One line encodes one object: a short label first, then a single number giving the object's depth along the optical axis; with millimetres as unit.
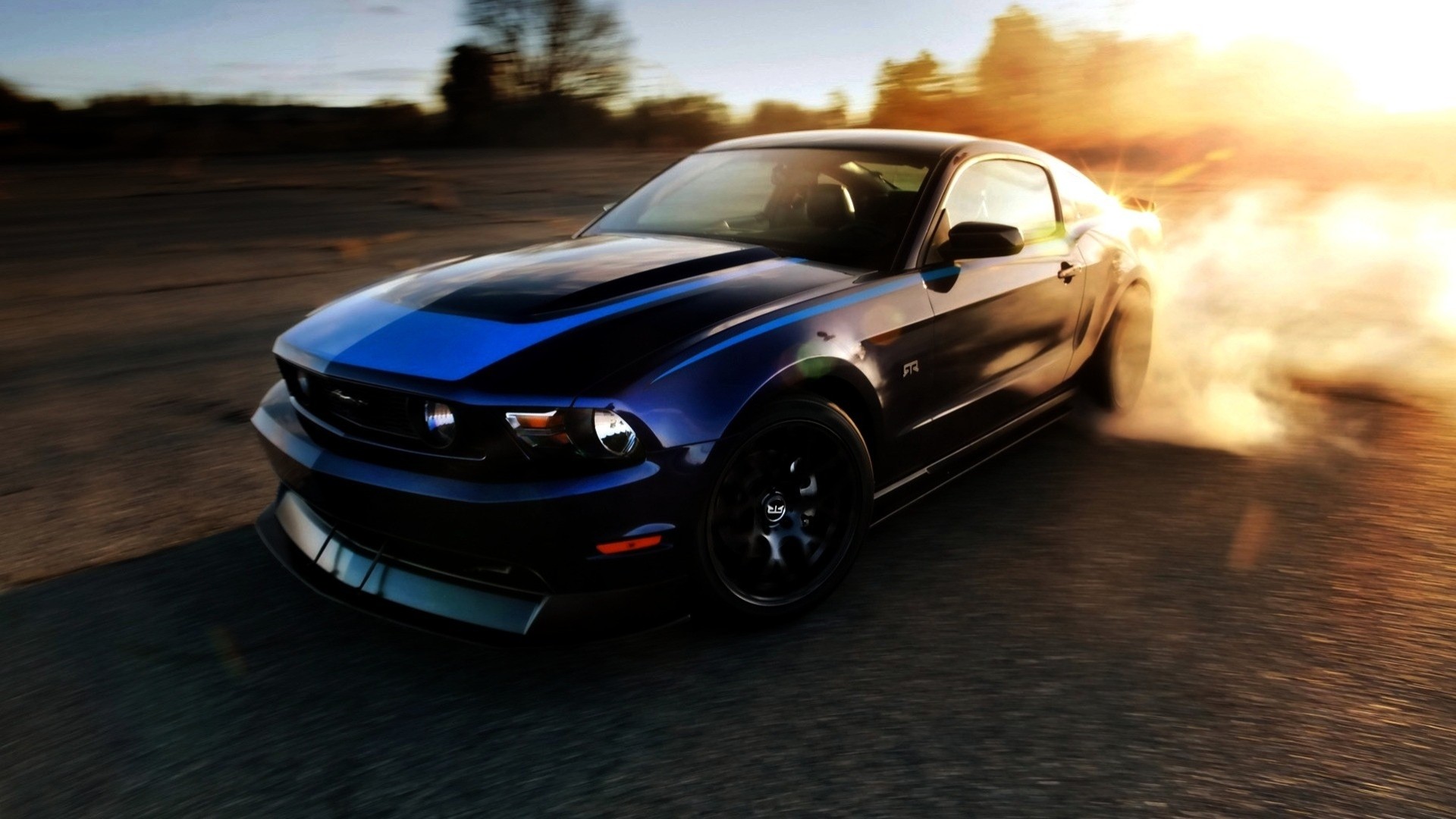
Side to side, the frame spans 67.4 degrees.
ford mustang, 2795
